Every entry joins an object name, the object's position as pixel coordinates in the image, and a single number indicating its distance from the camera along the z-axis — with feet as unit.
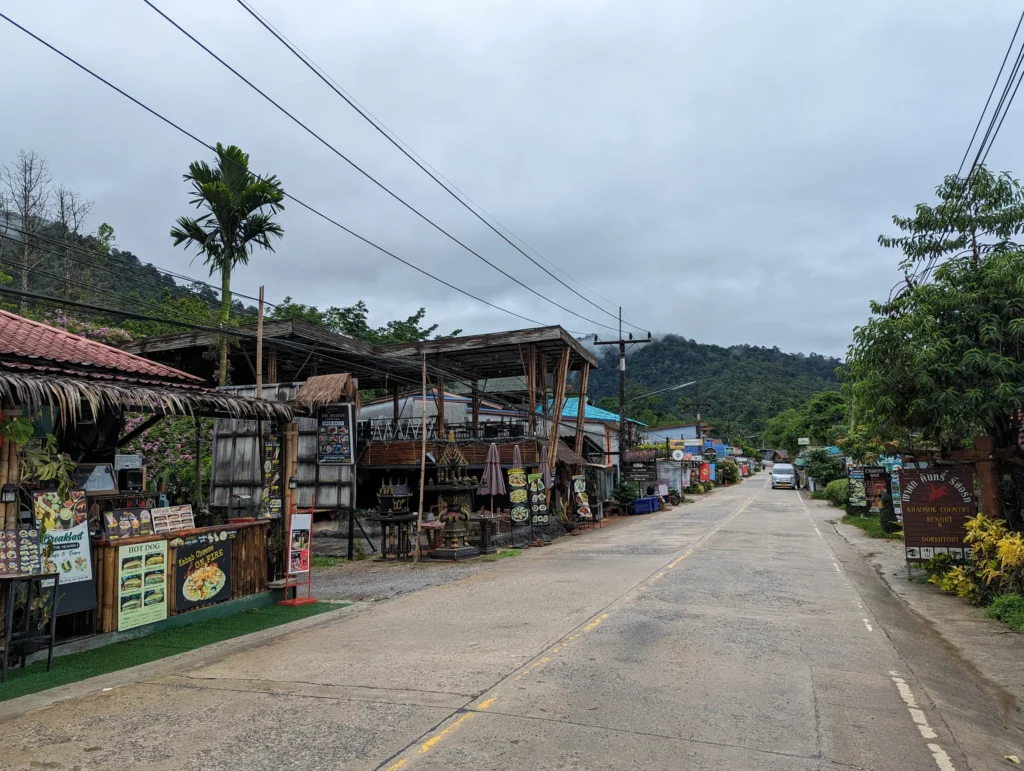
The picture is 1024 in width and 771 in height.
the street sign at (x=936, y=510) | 40.52
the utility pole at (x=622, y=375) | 116.61
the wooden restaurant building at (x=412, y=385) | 61.67
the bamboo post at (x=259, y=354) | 38.09
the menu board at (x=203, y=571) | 30.12
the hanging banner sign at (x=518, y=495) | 68.85
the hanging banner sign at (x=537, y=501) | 70.59
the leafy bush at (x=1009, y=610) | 30.48
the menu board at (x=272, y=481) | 37.17
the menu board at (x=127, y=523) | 27.43
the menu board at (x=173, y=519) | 30.01
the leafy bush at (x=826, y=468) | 157.07
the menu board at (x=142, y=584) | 27.27
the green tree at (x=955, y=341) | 34.32
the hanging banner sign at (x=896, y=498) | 68.75
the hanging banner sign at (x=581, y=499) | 85.25
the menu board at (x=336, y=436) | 40.32
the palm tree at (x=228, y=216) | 59.98
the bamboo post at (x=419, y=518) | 53.06
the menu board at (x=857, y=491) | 97.75
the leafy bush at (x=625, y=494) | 115.44
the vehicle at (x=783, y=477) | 197.97
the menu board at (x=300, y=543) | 35.88
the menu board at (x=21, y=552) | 22.07
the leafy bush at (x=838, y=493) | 120.69
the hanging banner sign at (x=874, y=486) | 90.56
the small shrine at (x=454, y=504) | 55.88
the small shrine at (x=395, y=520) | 54.13
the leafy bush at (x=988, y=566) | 32.89
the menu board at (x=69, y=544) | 24.48
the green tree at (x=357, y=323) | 111.45
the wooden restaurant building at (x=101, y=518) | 23.58
